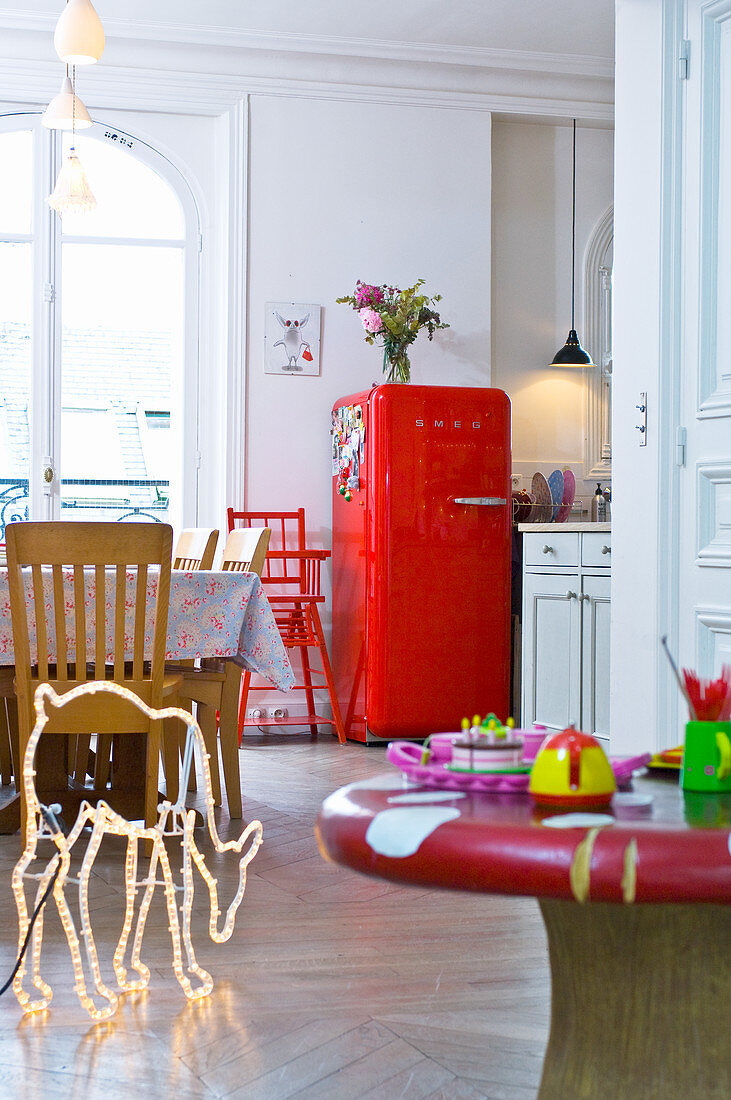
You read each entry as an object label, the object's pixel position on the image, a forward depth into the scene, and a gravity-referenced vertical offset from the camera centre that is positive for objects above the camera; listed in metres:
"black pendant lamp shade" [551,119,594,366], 5.86 +0.90
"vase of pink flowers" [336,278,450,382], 5.37 +0.99
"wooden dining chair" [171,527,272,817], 3.47 -0.47
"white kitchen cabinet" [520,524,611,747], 4.15 -0.31
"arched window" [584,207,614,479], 6.14 +1.02
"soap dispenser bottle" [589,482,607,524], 5.86 +0.16
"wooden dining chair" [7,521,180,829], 2.92 -0.20
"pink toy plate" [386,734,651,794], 1.24 -0.25
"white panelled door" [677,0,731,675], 2.88 +0.47
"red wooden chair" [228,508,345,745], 5.25 -0.26
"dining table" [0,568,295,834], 3.32 -0.25
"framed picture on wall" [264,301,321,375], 5.70 +0.95
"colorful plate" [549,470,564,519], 5.87 +0.26
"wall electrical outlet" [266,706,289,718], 5.60 -0.83
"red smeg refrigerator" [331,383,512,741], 5.05 -0.07
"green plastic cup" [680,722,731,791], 1.30 -0.24
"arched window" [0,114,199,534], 5.60 +0.95
